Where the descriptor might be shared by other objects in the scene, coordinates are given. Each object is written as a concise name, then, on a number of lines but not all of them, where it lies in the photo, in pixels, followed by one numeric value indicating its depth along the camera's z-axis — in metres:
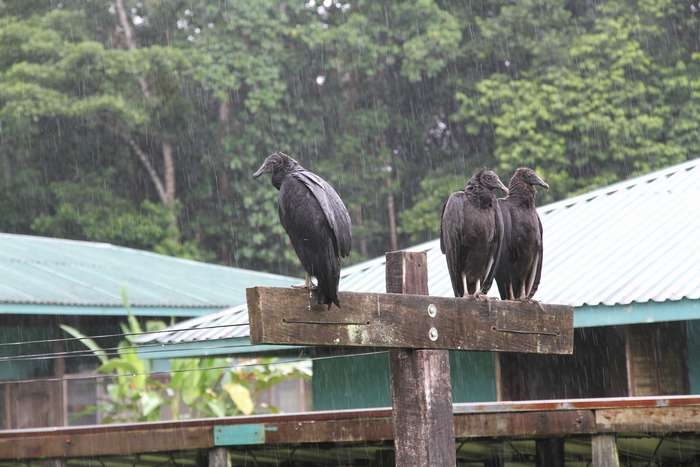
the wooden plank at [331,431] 13.82
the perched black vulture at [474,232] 10.32
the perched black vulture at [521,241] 10.89
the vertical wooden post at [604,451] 13.63
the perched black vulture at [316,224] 8.90
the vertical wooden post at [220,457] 15.12
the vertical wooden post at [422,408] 9.29
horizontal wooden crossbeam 8.34
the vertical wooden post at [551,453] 17.18
